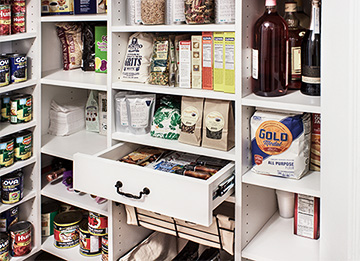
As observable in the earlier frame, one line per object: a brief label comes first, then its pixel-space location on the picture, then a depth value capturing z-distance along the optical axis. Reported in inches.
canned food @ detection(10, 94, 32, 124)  81.4
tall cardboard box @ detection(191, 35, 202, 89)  66.9
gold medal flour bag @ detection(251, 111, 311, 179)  61.2
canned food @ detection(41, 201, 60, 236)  93.1
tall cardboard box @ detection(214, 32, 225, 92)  63.8
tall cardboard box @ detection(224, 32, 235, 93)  62.5
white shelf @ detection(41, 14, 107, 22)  74.0
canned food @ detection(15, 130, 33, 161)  82.7
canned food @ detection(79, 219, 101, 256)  86.4
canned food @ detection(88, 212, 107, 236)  84.3
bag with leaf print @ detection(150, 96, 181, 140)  73.0
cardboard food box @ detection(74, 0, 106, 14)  79.5
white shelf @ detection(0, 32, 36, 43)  76.1
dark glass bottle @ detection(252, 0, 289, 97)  60.9
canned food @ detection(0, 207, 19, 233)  86.3
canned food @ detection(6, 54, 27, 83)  79.4
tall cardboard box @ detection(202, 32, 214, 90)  65.4
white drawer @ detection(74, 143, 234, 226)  57.9
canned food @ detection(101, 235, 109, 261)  83.0
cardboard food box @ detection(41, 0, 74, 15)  84.0
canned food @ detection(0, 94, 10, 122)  82.5
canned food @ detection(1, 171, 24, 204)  82.4
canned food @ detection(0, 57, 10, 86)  77.3
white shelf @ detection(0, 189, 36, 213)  82.4
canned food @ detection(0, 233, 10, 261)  82.6
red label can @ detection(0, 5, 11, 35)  76.7
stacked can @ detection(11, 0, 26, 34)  80.6
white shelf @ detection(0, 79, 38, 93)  77.7
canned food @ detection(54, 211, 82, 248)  89.5
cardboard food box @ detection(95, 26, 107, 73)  85.2
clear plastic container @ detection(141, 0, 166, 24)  68.9
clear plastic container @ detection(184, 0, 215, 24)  64.4
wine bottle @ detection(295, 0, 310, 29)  65.9
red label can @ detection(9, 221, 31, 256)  85.3
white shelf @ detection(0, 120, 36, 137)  79.5
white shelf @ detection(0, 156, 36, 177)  80.0
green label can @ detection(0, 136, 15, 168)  79.6
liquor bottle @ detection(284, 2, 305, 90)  63.4
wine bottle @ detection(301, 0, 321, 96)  59.6
